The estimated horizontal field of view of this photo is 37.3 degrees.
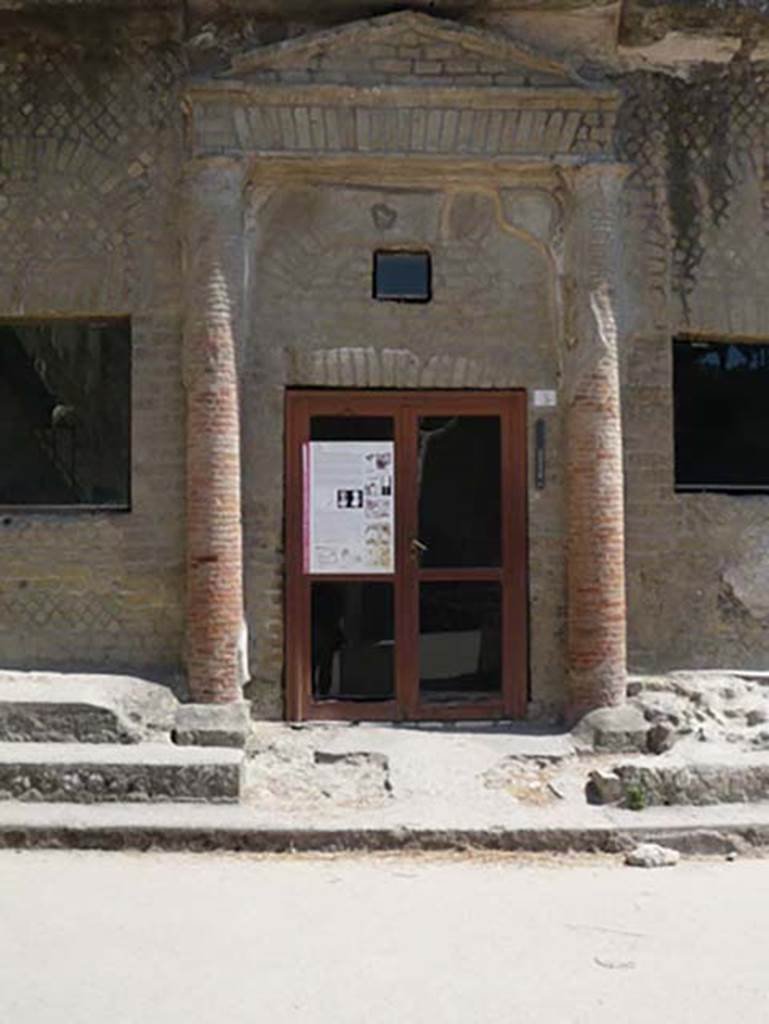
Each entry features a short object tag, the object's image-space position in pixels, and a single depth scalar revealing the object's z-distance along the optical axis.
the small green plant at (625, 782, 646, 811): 6.85
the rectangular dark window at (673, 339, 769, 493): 8.88
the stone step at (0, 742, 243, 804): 6.85
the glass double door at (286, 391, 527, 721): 8.45
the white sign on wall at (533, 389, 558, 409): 8.56
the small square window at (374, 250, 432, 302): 8.54
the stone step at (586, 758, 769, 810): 6.90
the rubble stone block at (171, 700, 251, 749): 7.76
